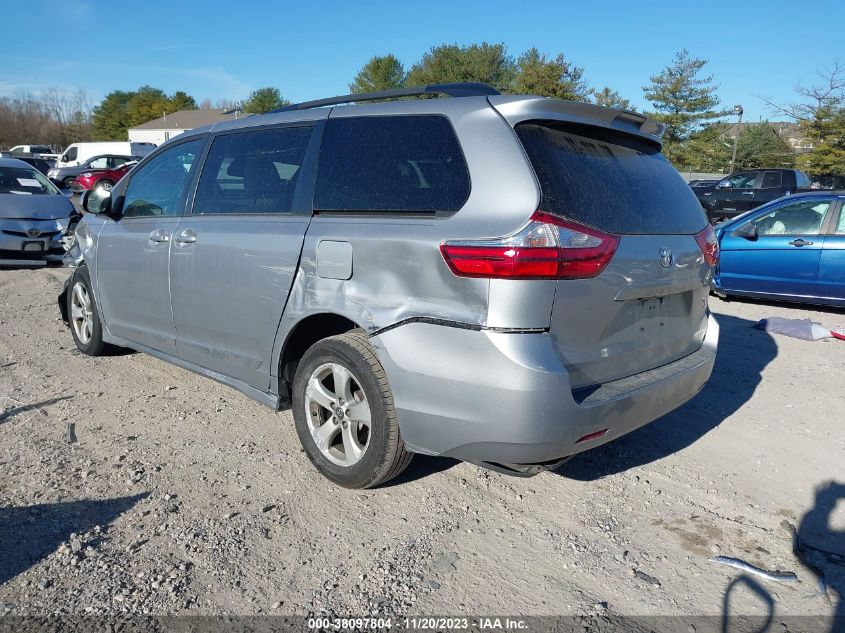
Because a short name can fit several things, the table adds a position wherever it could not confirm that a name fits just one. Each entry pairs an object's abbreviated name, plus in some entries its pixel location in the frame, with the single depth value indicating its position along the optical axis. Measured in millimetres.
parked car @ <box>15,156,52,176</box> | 25734
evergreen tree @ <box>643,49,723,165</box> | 43156
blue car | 7543
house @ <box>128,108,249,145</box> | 71125
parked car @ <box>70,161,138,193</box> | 23125
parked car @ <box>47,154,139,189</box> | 25828
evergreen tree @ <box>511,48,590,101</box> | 36750
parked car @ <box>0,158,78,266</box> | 9711
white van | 33969
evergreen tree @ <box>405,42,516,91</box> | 51312
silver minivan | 2605
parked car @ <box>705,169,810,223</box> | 17125
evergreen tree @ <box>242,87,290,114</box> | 62812
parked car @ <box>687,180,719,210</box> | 21103
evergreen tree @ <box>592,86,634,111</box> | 41091
